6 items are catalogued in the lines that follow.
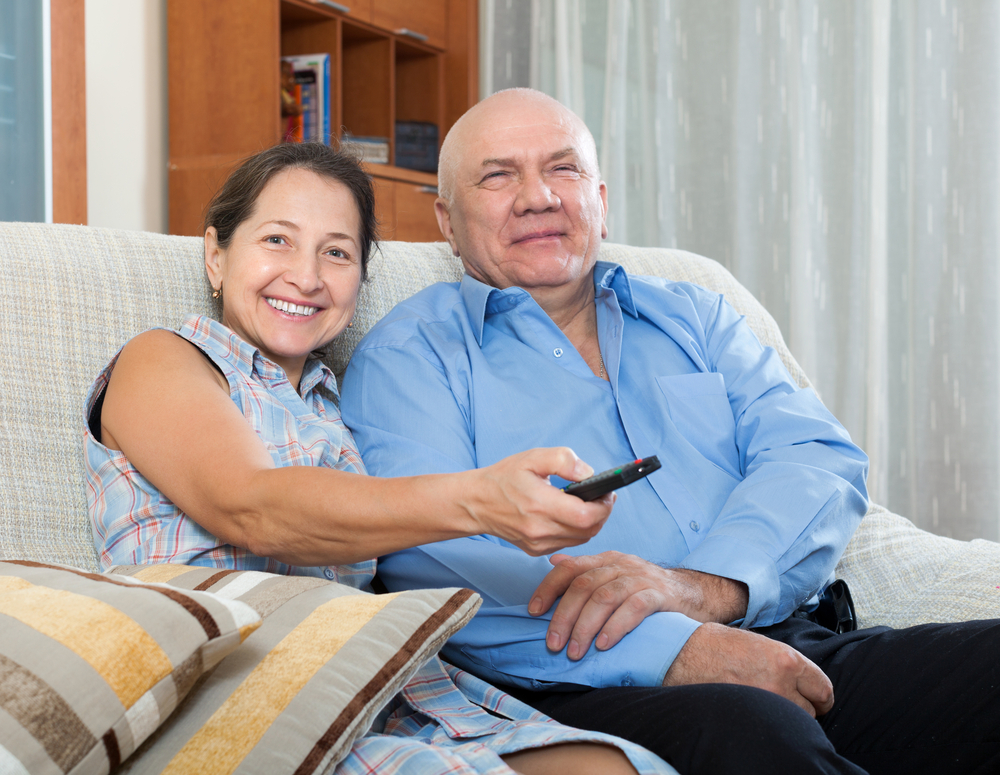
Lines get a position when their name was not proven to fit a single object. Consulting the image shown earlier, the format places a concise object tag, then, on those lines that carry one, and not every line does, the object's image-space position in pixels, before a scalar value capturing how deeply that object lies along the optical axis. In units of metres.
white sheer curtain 2.56
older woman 0.80
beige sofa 1.11
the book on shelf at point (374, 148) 3.22
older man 0.96
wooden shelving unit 2.89
